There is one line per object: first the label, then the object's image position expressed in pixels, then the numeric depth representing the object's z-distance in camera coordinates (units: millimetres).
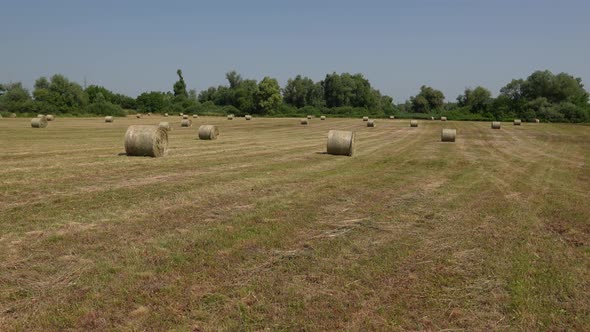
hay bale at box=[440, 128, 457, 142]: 33531
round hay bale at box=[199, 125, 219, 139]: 31109
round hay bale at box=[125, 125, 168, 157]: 18984
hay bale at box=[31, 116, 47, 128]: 42259
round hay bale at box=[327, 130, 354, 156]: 21875
